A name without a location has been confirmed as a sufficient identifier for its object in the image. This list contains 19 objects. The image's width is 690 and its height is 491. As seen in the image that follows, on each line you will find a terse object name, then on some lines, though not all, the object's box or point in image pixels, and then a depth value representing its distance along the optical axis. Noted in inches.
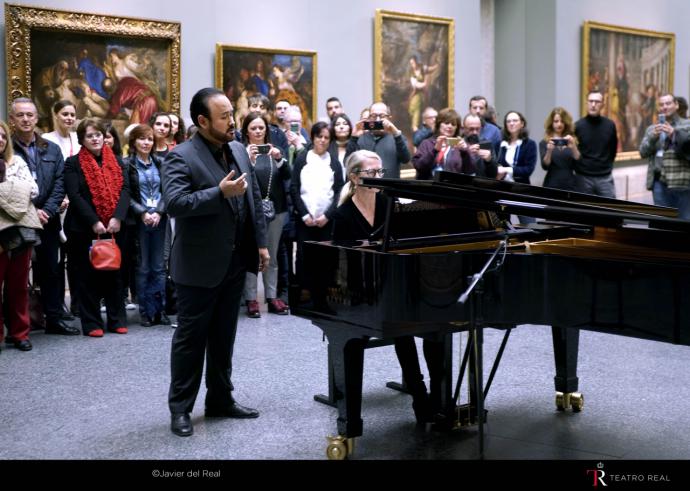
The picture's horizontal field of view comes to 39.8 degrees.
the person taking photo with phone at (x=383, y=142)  362.0
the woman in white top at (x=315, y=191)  343.6
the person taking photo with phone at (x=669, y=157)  414.3
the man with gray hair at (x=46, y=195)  301.1
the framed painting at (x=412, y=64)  487.2
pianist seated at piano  209.9
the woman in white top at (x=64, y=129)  329.1
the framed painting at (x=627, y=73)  617.0
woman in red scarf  306.3
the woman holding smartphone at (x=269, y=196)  334.6
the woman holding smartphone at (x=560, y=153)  418.0
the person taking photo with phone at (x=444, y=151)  360.2
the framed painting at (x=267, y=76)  417.7
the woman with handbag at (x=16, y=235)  281.0
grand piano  161.8
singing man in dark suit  196.4
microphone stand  166.9
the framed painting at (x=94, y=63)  351.6
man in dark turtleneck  434.0
